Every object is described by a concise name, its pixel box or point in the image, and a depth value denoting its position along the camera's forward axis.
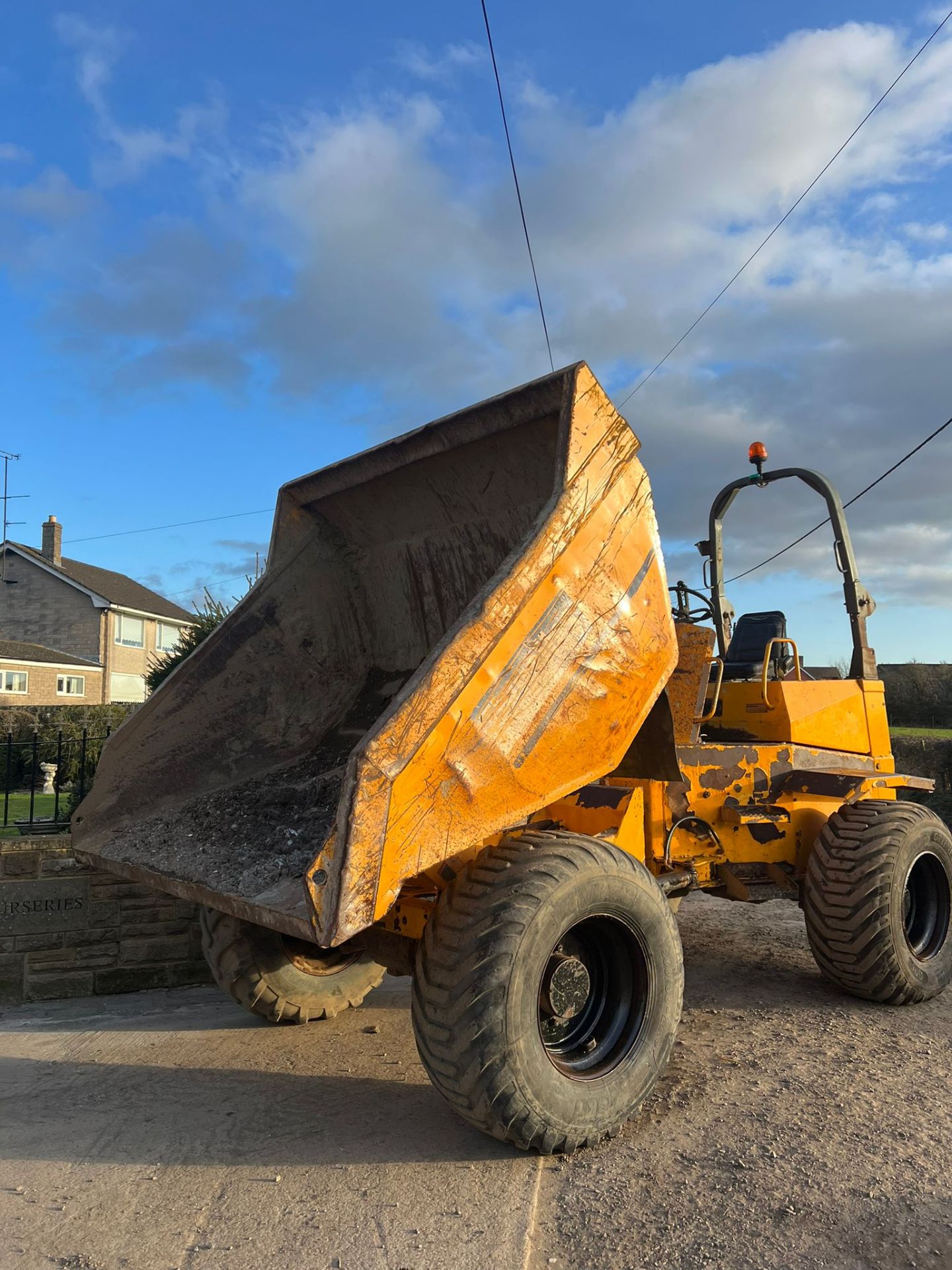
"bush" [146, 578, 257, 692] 12.16
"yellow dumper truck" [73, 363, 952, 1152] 3.35
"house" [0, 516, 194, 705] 31.89
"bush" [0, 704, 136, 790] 8.74
